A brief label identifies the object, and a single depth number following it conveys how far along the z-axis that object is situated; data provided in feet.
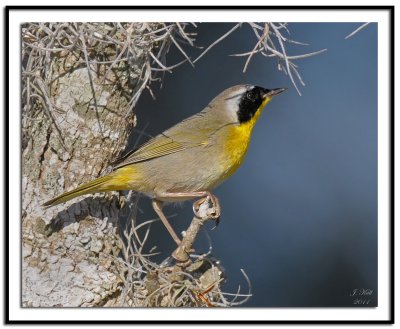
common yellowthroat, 23.80
